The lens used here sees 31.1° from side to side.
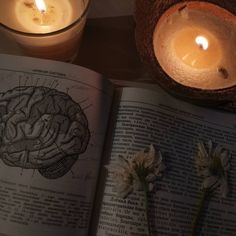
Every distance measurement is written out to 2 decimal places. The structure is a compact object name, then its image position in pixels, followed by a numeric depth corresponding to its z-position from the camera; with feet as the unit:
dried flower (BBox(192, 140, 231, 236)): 1.59
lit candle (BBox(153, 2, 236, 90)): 1.62
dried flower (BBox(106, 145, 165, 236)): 1.52
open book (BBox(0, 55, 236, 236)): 1.54
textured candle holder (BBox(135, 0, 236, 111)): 1.56
